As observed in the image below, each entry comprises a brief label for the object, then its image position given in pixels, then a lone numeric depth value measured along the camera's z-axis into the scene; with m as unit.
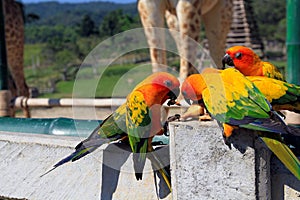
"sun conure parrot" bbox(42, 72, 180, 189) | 1.61
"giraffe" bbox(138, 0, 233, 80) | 3.96
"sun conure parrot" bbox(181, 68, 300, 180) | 1.47
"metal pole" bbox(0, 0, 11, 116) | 3.90
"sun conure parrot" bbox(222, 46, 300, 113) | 1.59
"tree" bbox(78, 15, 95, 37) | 39.28
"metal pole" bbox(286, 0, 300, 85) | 2.96
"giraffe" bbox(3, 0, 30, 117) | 6.47
